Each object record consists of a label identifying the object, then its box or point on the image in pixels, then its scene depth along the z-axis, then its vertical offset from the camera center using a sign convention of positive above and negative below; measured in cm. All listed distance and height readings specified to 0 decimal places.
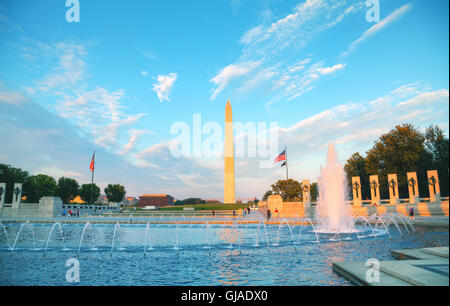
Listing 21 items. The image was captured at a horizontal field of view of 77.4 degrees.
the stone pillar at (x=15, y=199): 4103 -53
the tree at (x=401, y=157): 4469 +600
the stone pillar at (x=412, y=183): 3388 +126
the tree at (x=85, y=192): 9000 +98
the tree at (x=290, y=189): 6838 +125
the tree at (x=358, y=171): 5538 +459
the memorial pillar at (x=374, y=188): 3630 +72
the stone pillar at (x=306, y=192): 3559 +26
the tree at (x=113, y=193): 9619 +66
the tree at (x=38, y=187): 6931 +215
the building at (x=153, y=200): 14662 -274
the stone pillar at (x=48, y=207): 3912 -163
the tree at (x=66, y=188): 8188 +209
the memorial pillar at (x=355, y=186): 3843 +105
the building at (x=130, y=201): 19011 -453
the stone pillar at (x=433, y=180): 3130 +149
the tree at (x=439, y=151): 4091 +672
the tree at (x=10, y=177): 6091 +414
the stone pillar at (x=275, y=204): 3653 -128
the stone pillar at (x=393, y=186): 3506 +81
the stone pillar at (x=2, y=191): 4089 +58
